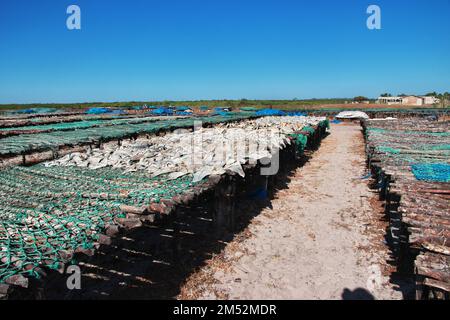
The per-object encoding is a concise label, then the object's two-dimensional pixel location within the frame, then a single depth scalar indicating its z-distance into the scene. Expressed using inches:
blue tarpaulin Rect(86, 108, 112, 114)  2030.8
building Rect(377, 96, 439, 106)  3688.7
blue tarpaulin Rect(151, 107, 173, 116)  1910.7
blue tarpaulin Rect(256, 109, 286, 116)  1746.8
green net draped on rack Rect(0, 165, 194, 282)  150.3
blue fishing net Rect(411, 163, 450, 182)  316.2
